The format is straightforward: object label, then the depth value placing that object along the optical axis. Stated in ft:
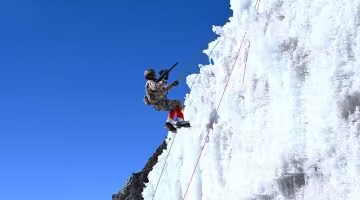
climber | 38.19
